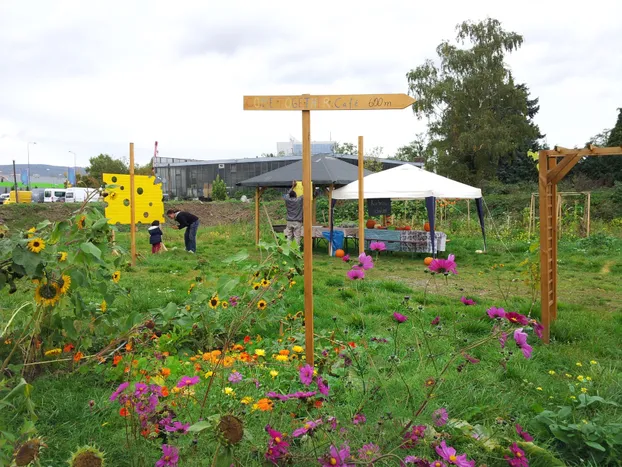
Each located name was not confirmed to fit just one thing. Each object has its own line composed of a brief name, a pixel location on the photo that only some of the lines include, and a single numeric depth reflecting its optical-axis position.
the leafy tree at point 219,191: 36.38
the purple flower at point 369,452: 1.76
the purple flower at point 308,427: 1.73
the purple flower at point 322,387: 2.04
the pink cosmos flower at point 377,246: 2.72
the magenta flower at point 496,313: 2.13
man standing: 11.26
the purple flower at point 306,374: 2.02
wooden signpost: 3.07
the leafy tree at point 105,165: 43.84
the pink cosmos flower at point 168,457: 1.65
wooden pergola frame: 4.57
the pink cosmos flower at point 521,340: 2.02
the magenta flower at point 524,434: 1.92
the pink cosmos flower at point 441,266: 2.31
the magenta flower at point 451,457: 1.63
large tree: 27.56
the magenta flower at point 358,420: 2.00
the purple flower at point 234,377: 2.19
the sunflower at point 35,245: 2.17
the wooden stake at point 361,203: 9.24
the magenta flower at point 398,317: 2.34
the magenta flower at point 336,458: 1.66
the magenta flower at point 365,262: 2.56
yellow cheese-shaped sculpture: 9.45
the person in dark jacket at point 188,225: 11.16
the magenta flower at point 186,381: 2.03
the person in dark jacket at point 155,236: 10.49
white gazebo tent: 10.66
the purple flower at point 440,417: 1.94
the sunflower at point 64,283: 2.31
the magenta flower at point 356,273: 2.56
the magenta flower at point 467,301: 2.45
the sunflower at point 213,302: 2.89
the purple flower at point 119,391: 1.97
